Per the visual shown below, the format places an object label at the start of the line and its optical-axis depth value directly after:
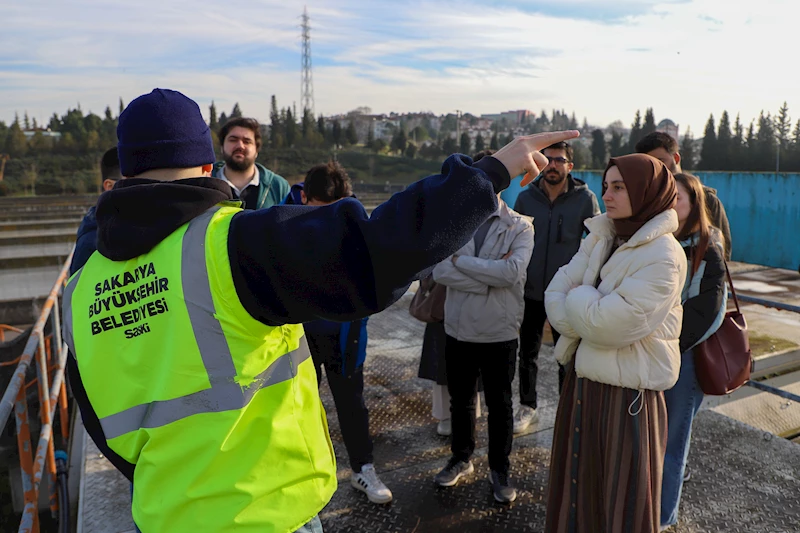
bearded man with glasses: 4.23
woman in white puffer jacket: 2.50
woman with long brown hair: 2.92
